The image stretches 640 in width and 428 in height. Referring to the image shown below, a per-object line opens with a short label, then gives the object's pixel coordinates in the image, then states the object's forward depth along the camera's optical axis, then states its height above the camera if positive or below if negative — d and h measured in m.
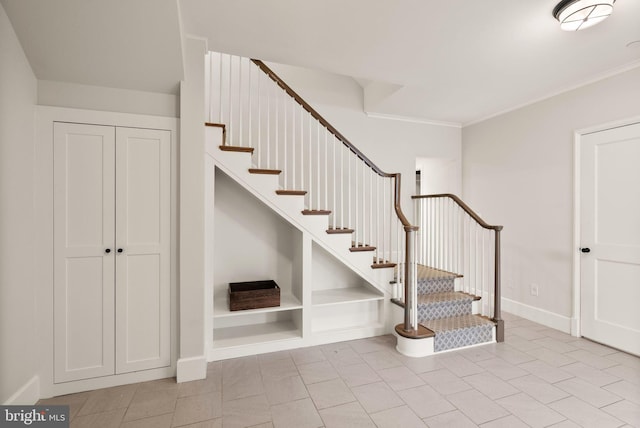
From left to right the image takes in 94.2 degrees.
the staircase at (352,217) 2.90 -0.04
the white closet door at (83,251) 2.22 -0.29
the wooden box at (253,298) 2.87 -0.84
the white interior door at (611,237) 2.86 -0.24
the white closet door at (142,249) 2.35 -0.29
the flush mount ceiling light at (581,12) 1.96 +1.38
